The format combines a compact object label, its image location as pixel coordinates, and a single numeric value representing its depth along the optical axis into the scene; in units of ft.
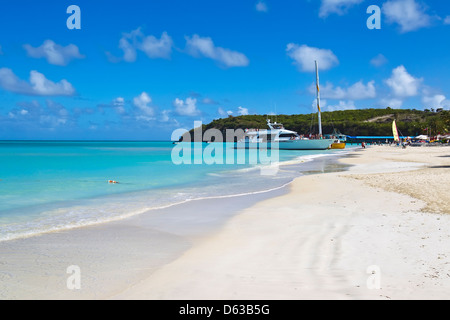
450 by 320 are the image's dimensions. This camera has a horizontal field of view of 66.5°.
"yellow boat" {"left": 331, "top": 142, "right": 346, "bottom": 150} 220.04
